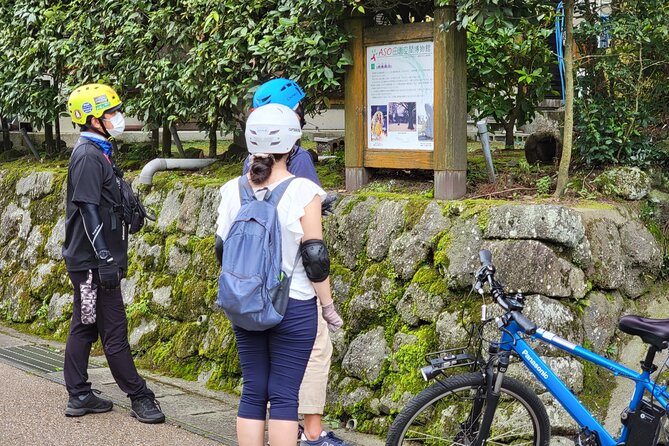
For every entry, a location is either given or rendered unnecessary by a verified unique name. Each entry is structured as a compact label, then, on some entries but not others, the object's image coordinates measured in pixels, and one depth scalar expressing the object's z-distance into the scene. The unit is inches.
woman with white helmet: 165.6
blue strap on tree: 255.8
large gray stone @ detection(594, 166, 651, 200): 239.6
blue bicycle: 165.6
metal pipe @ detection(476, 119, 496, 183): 256.4
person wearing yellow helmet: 229.3
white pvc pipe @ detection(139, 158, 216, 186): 334.6
